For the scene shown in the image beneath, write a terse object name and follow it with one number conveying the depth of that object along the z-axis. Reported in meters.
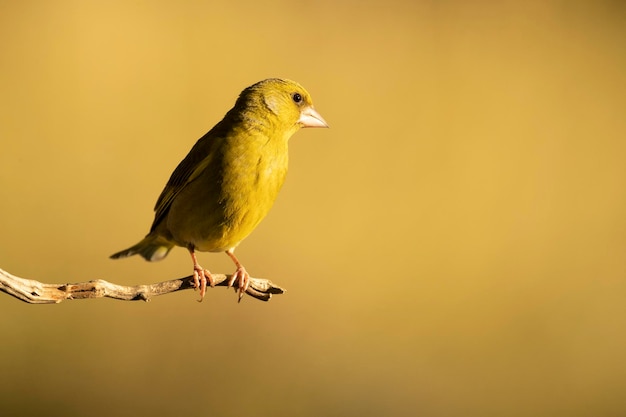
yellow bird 7.18
